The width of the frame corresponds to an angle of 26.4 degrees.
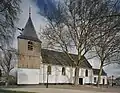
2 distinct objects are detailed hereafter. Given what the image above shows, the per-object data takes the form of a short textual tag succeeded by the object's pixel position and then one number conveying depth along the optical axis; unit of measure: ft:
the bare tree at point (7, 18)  52.89
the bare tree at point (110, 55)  112.26
